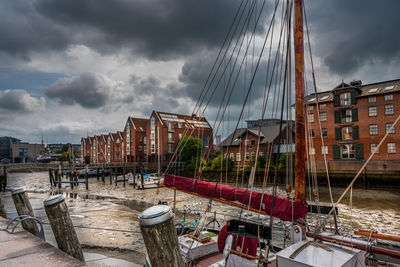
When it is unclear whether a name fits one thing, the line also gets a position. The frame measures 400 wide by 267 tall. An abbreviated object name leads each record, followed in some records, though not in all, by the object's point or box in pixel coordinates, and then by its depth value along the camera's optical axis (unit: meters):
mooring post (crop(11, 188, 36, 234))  7.48
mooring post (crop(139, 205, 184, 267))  2.75
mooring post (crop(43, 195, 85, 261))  5.01
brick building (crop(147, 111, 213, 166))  64.50
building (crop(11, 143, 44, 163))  130.00
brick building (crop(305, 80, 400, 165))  37.19
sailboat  5.01
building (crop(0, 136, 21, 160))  138.51
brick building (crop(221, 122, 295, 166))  50.31
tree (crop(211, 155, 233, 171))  50.12
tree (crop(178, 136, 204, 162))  58.75
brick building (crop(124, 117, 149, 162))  71.25
